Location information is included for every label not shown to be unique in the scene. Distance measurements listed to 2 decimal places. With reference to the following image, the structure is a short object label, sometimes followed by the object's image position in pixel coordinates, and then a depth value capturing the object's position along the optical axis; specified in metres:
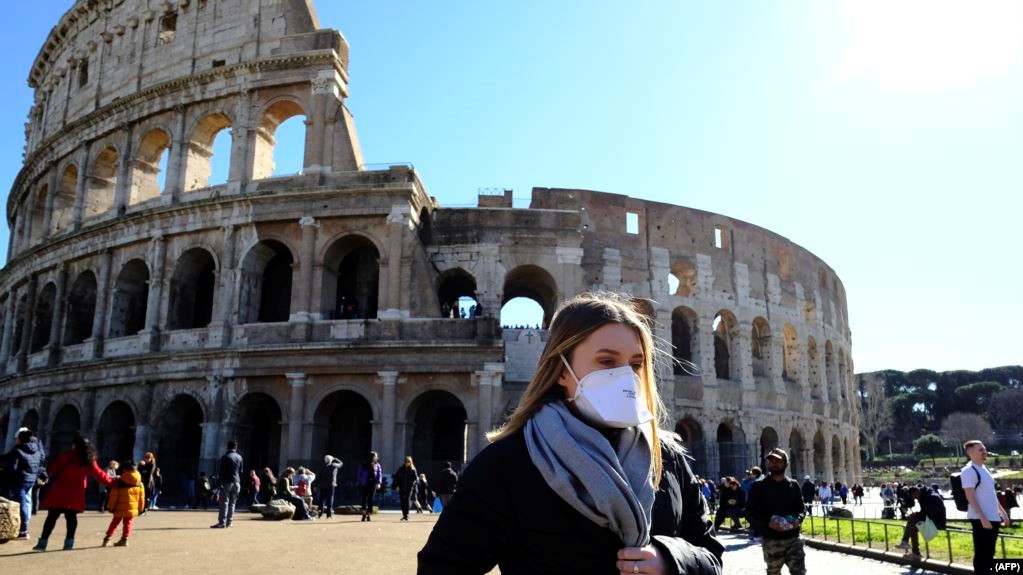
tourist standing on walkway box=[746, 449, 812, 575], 6.25
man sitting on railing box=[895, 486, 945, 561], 9.83
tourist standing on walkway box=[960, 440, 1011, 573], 6.78
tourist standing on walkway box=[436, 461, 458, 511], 12.37
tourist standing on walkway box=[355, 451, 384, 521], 14.80
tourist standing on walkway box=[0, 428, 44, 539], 9.49
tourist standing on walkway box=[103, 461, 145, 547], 9.48
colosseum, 20.91
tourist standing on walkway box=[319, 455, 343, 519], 15.74
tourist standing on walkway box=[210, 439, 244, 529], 12.39
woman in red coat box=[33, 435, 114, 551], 8.87
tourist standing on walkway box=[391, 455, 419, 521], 15.16
